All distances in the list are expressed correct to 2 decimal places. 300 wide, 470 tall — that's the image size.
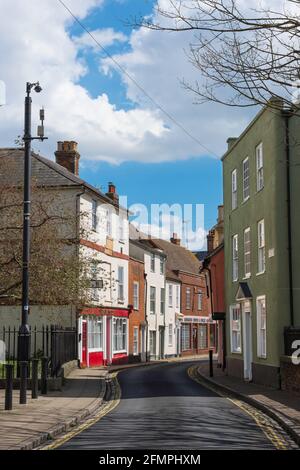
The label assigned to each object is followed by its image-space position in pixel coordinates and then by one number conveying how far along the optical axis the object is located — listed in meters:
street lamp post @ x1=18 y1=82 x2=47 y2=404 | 16.25
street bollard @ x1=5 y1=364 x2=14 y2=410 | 15.13
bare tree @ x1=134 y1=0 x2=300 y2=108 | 11.70
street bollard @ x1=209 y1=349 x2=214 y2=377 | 29.22
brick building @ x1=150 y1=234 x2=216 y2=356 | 59.78
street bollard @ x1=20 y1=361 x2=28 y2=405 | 16.30
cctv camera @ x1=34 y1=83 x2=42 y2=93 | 17.08
